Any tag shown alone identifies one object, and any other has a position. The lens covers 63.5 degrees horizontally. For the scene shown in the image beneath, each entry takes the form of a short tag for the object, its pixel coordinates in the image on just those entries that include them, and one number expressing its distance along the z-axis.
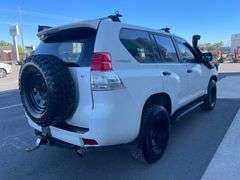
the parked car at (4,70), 13.91
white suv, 2.11
